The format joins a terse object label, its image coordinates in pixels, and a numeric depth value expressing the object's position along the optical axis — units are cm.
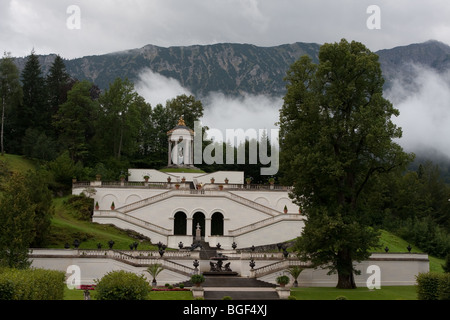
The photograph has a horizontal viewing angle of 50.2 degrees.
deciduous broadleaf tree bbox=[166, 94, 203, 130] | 9155
